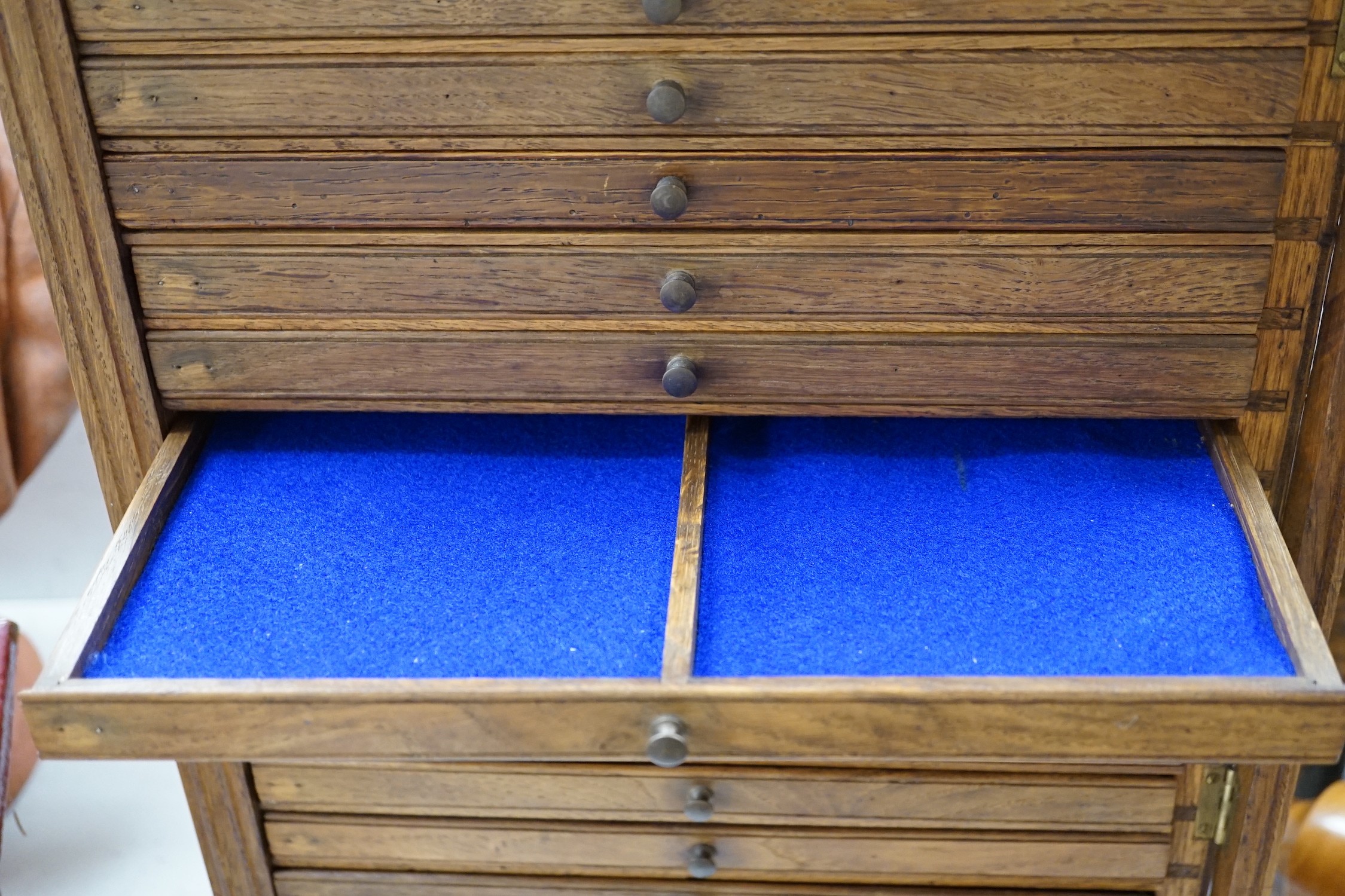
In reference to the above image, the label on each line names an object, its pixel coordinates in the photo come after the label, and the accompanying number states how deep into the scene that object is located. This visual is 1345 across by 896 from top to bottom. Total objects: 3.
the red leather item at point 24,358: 1.57
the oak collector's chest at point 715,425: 0.97
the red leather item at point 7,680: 1.54
